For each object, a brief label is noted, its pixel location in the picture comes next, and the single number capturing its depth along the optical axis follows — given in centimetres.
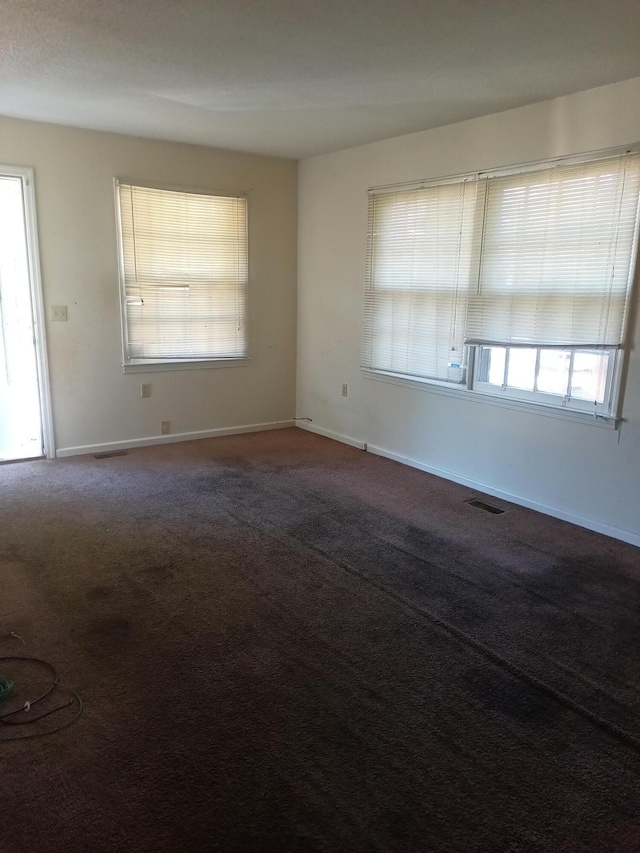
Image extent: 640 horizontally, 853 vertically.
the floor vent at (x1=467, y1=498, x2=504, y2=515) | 398
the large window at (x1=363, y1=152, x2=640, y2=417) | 343
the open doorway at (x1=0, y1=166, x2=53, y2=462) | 451
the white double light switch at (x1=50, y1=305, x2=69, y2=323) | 467
